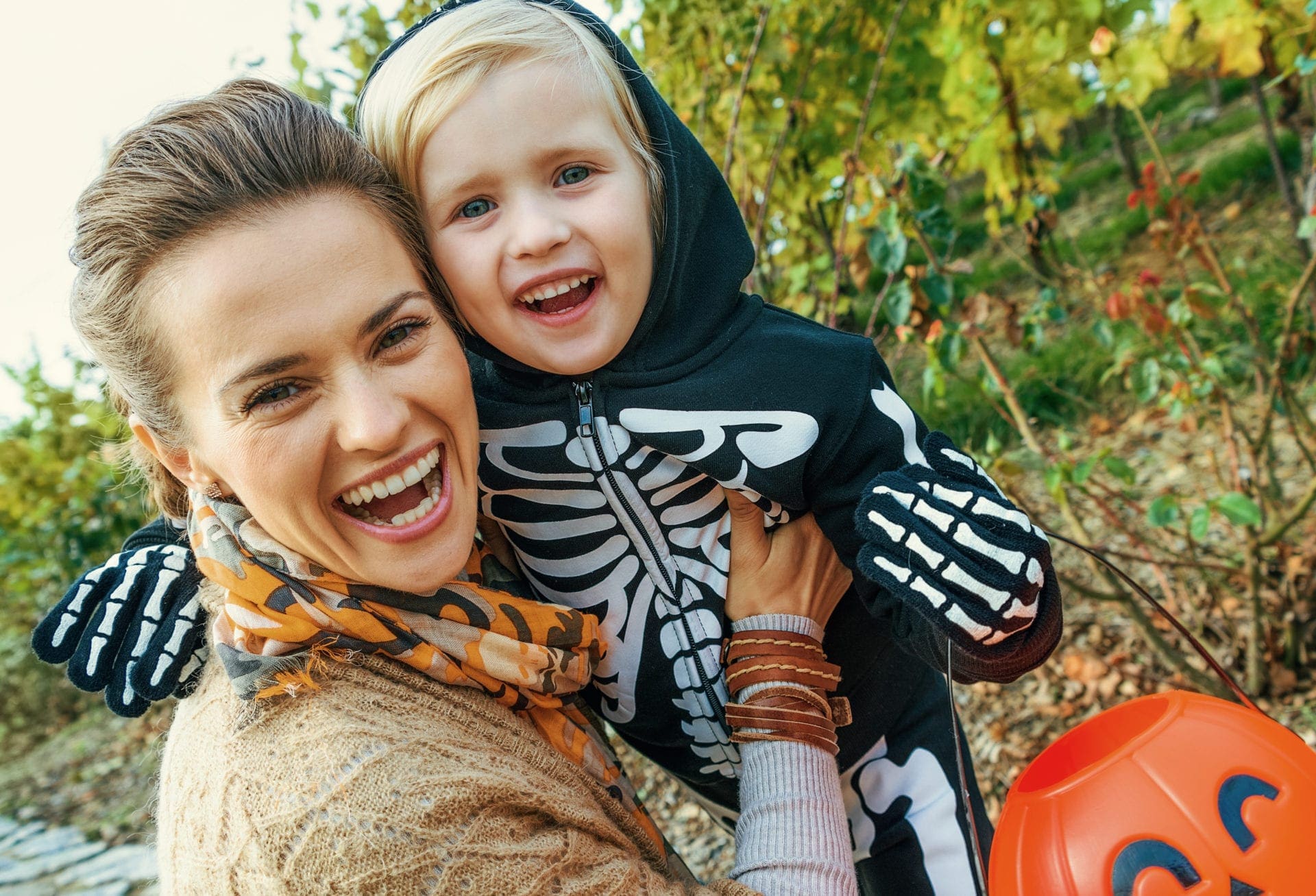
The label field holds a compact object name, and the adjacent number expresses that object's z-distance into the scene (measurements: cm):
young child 52
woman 44
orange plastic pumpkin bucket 42
